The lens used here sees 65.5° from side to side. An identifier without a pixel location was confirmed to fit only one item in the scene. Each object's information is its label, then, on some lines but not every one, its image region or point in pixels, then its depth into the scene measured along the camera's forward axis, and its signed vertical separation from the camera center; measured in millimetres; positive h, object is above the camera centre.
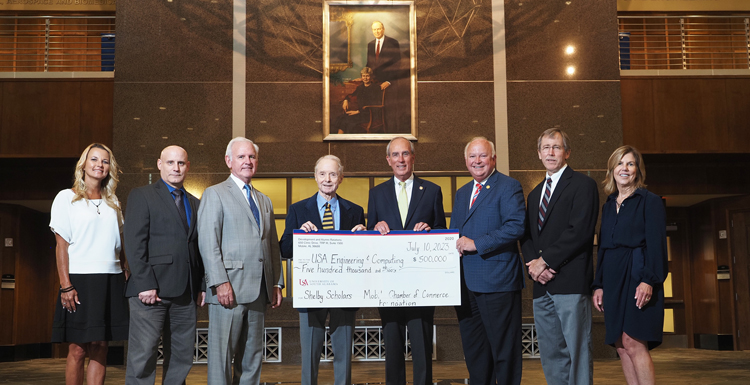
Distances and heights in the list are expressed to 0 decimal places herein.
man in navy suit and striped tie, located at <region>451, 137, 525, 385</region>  3658 -189
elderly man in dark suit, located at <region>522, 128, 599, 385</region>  3547 -144
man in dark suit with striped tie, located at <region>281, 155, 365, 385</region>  3699 +53
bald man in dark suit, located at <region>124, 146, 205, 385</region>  3617 -217
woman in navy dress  3475 -193
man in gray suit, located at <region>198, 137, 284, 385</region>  3529 -162
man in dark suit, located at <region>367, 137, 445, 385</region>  3795 +141
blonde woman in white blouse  3725 -171
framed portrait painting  7551 +2227
